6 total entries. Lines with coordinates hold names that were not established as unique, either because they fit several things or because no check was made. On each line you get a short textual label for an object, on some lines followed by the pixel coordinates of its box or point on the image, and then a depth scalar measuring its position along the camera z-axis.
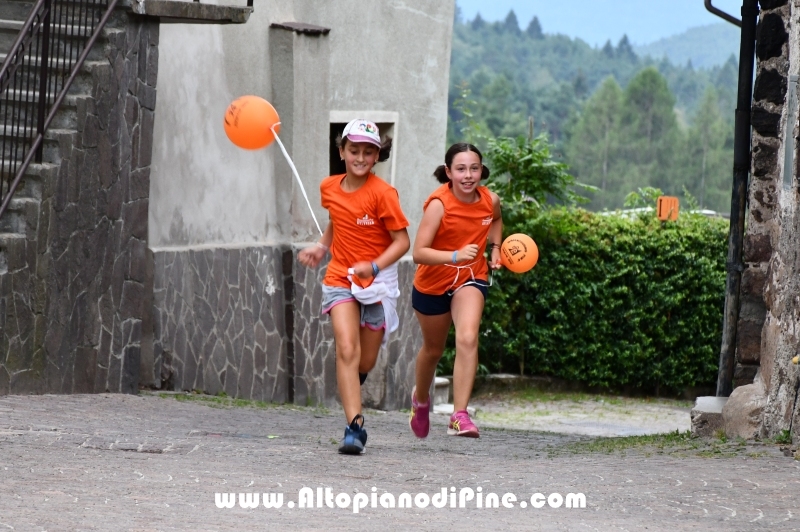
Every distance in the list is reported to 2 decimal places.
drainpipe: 19.44
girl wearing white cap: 15.27
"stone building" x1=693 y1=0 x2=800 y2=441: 15.77
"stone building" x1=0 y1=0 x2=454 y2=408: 19.61
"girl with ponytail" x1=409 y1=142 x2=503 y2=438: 16.00
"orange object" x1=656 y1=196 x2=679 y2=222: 41.56
